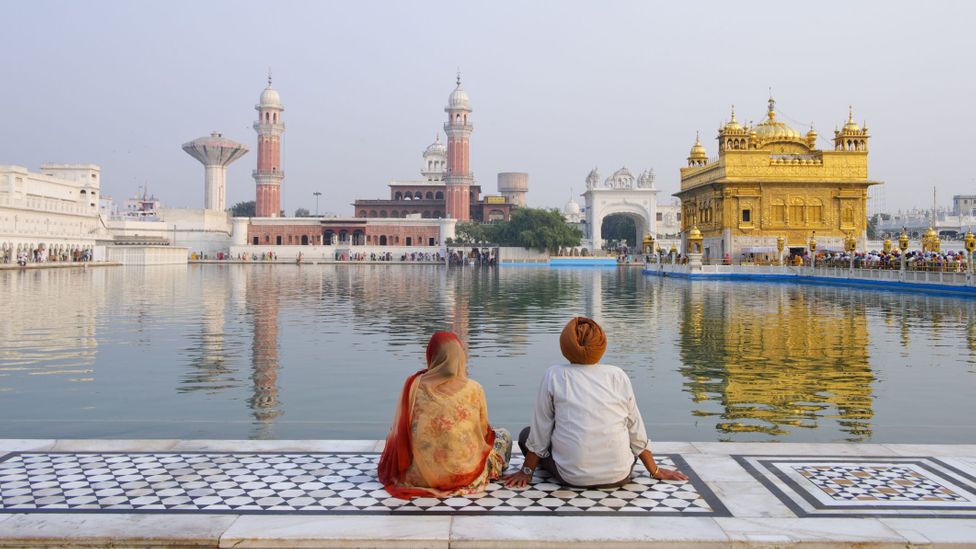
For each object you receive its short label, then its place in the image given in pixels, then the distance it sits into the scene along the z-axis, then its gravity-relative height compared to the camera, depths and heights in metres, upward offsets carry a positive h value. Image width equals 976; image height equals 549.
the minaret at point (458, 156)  71.75 +9.17
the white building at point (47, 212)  46.03 +2.96
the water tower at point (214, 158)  78.88 +9.92
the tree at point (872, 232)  84.18 +3.09
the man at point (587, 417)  4.29 -0.82
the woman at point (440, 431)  4.21 -0.89
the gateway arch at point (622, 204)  67.44 +4.74
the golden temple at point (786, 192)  40.50 +3.45
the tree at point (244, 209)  100.30 +6.42
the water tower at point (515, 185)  92.69 +8.57
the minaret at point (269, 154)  73.31 +9.47
